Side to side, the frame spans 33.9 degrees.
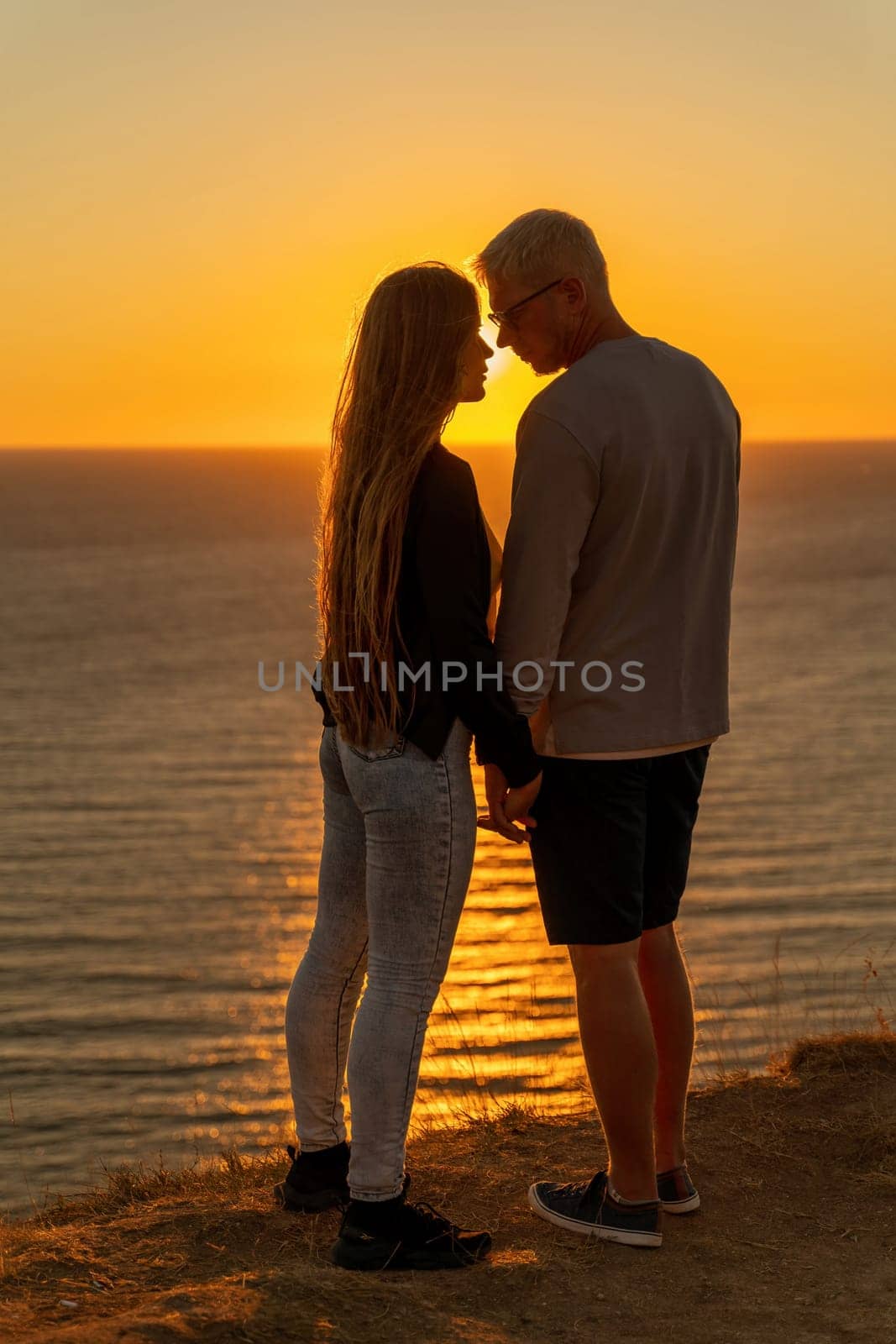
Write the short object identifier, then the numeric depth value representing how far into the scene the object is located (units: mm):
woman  2941
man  3041
